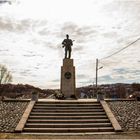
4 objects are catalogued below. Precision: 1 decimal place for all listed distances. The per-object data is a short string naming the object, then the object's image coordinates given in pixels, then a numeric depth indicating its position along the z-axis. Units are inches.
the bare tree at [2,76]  1472.0
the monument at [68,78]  478.3
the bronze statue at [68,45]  494.5
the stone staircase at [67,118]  323.6
